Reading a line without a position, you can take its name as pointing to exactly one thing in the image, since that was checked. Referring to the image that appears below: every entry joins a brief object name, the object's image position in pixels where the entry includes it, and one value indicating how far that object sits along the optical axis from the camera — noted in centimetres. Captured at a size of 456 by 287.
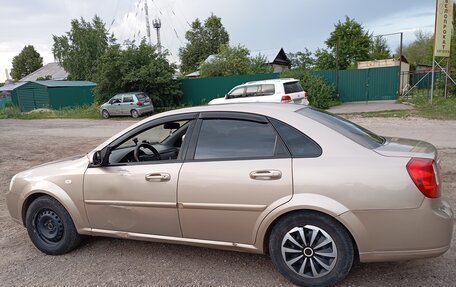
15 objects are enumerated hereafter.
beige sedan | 263
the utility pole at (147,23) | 3610
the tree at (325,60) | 3628
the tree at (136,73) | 2300
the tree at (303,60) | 3985
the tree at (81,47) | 4181
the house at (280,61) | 4056
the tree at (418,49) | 5391
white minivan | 1400
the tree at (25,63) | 7006
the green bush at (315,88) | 2000
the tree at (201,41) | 5547
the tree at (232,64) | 2811
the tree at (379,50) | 4435
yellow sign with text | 1656
